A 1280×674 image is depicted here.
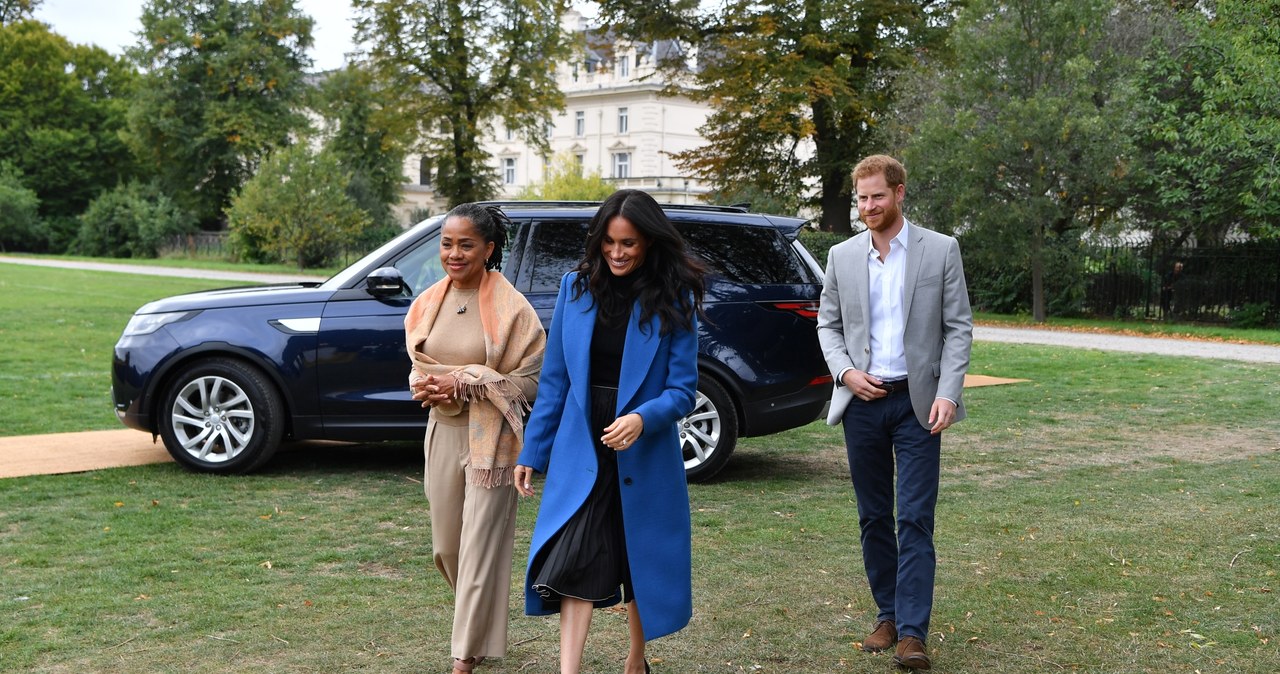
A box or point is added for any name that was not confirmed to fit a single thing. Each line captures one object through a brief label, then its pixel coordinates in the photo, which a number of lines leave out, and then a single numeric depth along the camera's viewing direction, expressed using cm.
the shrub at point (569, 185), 5981
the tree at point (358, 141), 6812
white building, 8638
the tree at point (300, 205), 4591
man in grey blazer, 484
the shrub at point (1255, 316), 2700
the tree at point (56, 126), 7038
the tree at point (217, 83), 6278
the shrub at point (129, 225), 6275
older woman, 450
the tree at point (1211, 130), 2281
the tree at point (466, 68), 4172
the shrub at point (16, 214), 6475
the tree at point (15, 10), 7500
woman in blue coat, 407
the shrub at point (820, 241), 3123
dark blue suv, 832
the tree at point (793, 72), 3153
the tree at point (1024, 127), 2506
